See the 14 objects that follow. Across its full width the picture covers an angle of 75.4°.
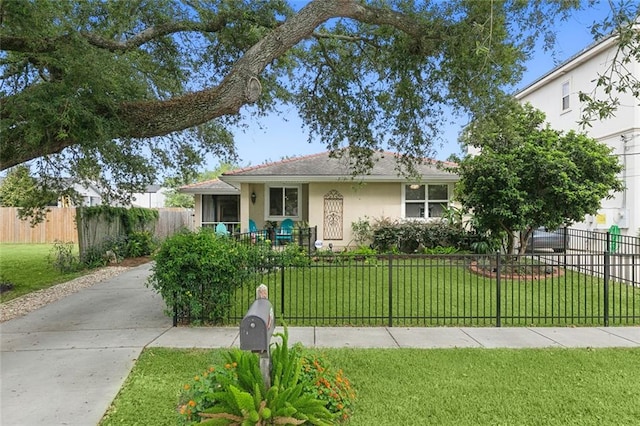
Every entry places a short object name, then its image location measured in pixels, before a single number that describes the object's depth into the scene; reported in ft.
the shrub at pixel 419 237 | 48.91
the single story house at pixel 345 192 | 50.47
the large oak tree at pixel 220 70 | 18.93
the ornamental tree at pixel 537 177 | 34.94
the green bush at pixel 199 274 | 20.83
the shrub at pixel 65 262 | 40.52
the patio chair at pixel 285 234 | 50.74
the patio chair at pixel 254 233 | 41.02
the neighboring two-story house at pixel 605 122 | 49.32
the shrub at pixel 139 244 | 50.55
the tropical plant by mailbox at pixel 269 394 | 10.27
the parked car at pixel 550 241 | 53.11
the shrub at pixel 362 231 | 51.21
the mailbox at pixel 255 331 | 10.19
